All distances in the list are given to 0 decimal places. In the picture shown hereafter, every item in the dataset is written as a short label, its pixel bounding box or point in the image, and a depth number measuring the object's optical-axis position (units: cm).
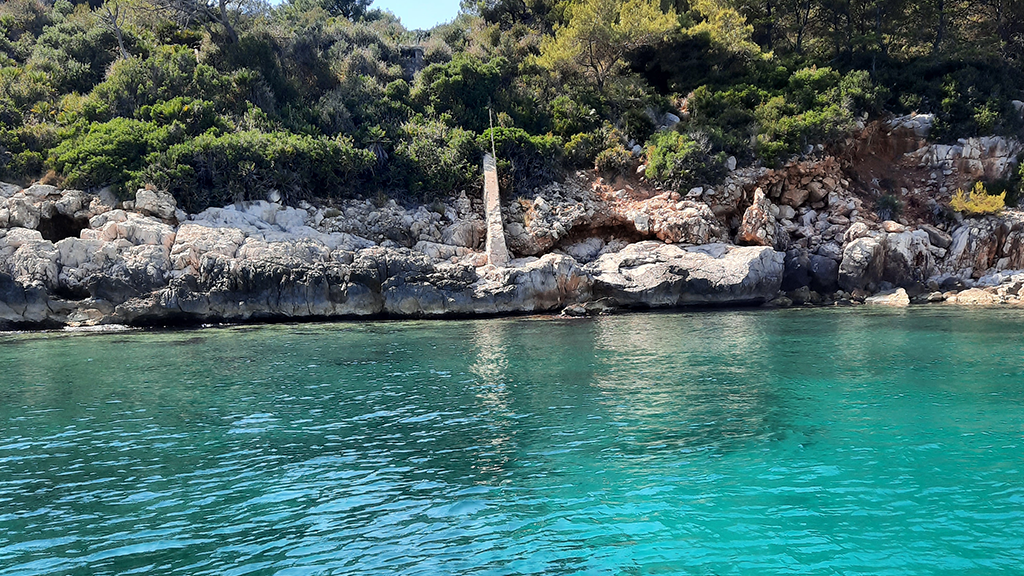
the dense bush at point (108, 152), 2519
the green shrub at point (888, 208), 2962
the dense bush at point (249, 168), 2598
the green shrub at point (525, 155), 3008
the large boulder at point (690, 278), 2456
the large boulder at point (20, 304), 2175
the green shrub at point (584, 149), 3148
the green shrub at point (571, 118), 3306
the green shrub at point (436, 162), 2914
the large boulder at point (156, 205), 2477
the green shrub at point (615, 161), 3070
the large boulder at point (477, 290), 2391
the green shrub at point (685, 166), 2883
